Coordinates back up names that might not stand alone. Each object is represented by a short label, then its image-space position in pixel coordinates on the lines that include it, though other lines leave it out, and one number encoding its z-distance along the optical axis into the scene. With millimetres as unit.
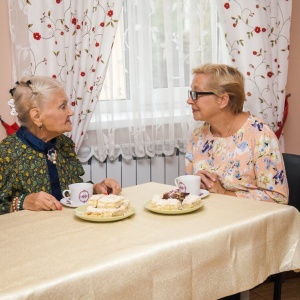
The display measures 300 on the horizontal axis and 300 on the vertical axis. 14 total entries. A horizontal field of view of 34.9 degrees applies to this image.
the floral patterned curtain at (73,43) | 2355
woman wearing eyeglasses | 2020
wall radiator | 2680
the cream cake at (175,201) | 1533
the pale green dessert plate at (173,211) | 1521
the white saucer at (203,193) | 1742
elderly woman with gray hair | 1865
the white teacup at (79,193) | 1668
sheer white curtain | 2629
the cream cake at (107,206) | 1473
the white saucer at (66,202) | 1657
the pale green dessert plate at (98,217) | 1457
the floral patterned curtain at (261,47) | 2902
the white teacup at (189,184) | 1730
